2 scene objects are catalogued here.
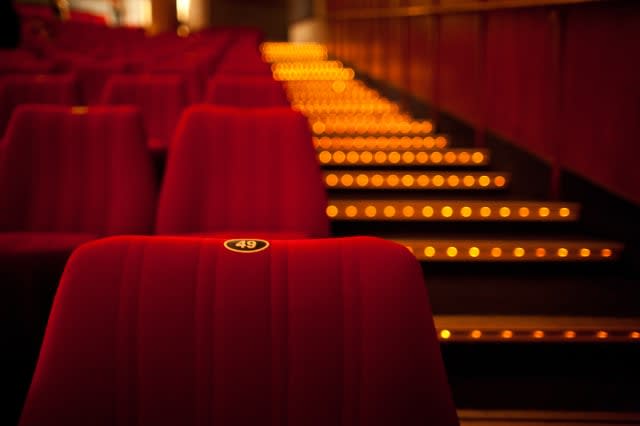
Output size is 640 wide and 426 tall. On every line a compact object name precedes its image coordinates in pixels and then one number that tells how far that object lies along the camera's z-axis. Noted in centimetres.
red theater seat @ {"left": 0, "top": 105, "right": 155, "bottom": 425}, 174
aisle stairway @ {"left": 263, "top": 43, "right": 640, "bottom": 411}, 164
